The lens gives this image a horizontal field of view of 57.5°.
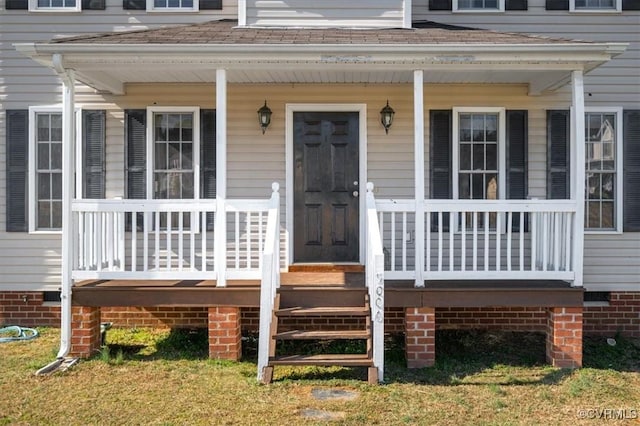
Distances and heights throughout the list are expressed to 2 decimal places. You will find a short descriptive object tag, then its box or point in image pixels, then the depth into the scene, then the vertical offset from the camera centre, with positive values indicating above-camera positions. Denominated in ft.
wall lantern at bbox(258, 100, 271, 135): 24.07 +3.98
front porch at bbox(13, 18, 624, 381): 19.86 +1.86
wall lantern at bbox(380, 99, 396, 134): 24.13 +3.99
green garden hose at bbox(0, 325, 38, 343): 23.63 -5.07
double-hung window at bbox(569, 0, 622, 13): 25.39 +9.08
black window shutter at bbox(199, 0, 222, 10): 25.43 +9.00
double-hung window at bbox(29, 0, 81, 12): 25.11 +8.93
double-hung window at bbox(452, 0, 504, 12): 25.50 +9.10
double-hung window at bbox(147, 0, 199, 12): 25.45 +9.05
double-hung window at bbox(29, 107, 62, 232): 24.90 +1.76
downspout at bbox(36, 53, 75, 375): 20.20 +0.06
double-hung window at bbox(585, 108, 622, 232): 25.13 +1.71
